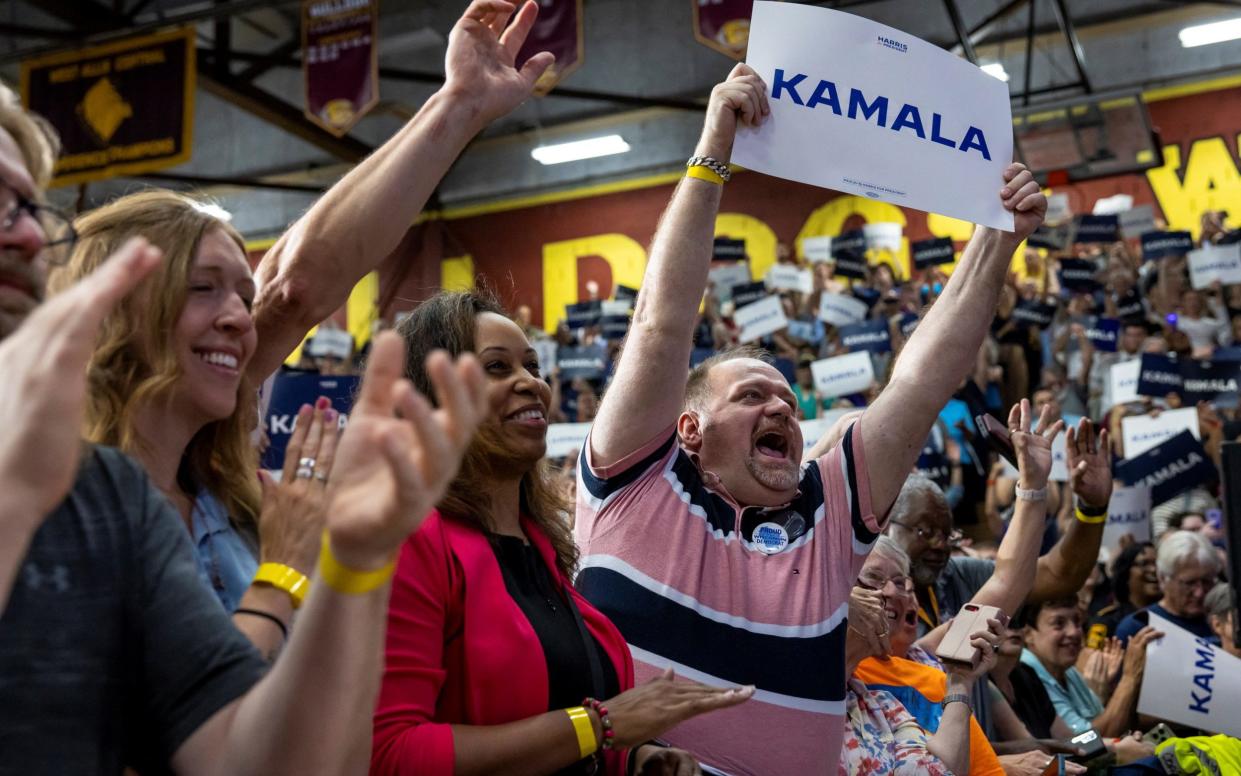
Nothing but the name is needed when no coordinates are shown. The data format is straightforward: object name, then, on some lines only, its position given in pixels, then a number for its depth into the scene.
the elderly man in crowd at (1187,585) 5.31
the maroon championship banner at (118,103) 10.07
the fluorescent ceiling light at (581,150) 16.20
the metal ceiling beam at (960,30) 10.95
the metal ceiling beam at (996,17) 11.47
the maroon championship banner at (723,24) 9.18
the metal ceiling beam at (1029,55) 11.77
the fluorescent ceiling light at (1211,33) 12.91
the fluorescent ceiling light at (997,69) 12.36
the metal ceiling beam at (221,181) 15.35
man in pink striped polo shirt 2.26
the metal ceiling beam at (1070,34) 11.45
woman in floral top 2.70
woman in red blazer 1.76
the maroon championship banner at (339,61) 10.27
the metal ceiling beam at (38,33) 11.38
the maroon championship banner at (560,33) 9.28
